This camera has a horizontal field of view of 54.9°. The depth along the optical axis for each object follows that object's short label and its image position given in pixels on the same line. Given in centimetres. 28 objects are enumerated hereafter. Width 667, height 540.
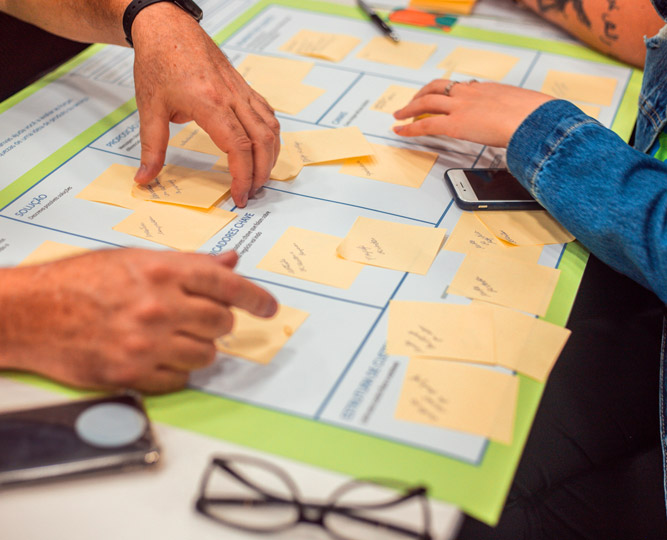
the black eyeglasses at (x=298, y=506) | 53
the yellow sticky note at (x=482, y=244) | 84
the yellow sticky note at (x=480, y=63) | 125
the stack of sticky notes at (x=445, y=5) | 146
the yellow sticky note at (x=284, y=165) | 97
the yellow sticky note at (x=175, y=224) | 84
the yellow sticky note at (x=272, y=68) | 122
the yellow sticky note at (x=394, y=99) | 114
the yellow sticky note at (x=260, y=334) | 69
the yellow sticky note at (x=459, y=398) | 62
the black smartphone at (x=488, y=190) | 92
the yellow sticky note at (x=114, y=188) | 91
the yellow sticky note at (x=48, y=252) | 80
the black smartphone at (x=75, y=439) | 55
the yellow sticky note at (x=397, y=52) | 128
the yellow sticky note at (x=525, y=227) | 87
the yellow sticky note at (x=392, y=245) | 81
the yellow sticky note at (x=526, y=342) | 68
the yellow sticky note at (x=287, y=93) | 114
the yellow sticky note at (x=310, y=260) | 79
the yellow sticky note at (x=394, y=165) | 98
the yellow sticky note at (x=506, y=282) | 76
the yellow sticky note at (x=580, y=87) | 118
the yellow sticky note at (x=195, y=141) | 103
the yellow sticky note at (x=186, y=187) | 91
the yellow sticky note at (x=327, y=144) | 101
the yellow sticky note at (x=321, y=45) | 128
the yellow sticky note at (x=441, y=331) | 69
